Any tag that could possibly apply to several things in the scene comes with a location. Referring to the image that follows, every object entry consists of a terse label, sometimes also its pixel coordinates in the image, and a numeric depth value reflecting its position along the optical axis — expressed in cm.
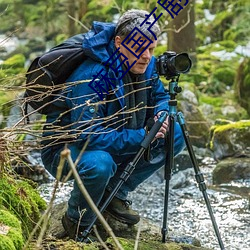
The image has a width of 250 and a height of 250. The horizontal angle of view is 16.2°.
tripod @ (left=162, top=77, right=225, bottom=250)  477
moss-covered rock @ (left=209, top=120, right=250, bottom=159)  1010
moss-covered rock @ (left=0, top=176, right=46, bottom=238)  436
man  469
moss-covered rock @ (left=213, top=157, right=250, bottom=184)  912
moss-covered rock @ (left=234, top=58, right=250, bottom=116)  1371
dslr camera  473
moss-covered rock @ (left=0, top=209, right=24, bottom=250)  334
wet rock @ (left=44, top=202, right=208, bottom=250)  497
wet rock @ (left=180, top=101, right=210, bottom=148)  1139
